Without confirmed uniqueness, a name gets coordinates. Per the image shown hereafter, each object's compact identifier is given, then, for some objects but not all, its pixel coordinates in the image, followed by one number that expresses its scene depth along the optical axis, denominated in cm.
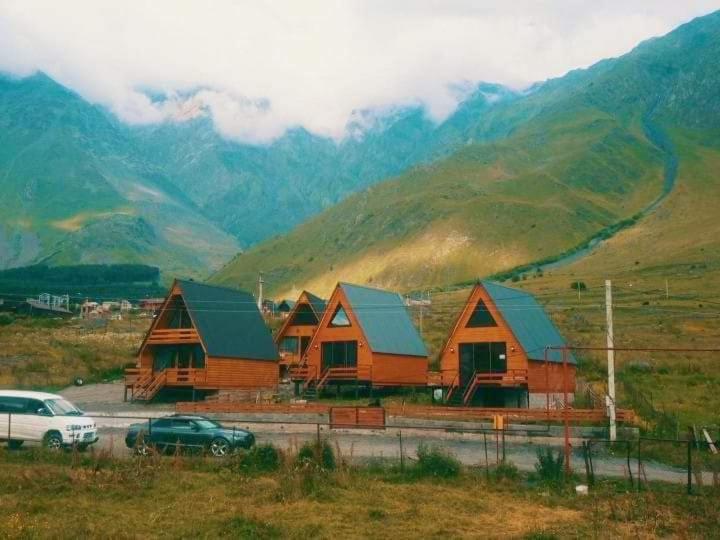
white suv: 2861
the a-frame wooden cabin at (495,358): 4528
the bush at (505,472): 2341
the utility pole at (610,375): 3083
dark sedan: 2900
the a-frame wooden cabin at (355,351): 4988
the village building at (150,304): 13269
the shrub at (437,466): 2372
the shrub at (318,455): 2341
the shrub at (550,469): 2364
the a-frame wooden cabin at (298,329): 5994
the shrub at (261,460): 2377
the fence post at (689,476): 2088
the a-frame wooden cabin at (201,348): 4878
